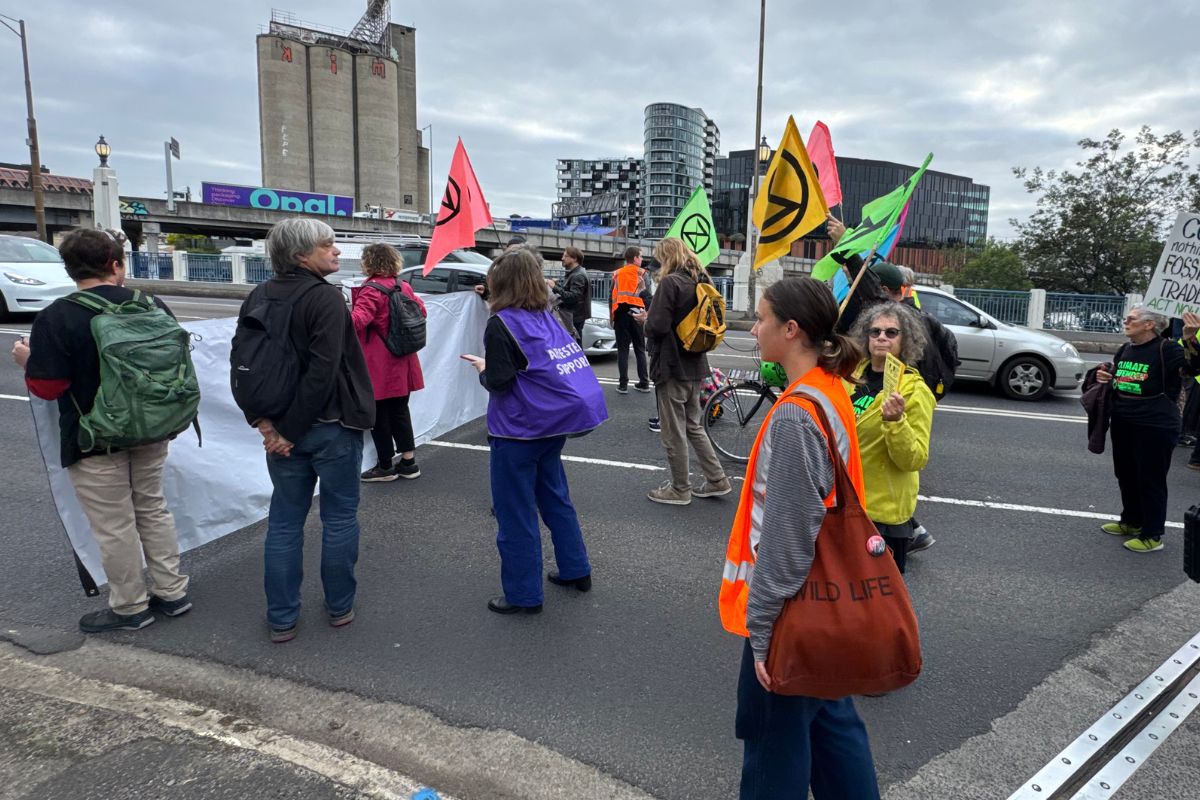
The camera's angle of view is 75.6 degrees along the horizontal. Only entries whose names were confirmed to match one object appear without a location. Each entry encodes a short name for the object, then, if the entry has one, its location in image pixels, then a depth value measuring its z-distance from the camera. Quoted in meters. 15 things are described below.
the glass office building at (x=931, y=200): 110.44
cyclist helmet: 4.79
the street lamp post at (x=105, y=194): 27.75
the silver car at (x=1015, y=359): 10.47
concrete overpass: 52.38
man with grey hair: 3.31
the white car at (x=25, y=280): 13.71
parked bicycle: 7.16
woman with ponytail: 1.83
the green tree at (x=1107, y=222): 24.61
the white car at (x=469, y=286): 12.29
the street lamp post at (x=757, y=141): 22.59
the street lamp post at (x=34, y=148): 27.22
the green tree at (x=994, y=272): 36.17
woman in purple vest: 3.63
